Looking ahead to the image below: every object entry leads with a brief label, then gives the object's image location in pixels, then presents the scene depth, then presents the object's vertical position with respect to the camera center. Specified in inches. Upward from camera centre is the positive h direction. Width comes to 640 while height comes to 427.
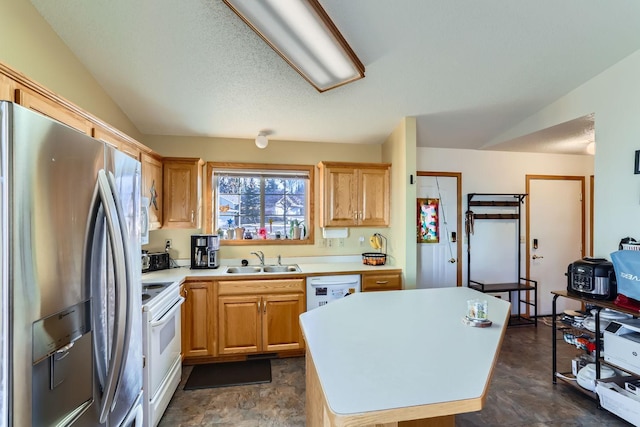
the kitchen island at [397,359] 37.2 -24.4
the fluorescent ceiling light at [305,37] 67.2 +45.6
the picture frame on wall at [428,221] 156.2 -5.1
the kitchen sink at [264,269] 129.2 -26.2
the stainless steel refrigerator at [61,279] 29.3 -7.9
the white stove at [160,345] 78.3 -40.2
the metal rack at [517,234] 157.8 -12.4
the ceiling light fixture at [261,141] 132.6 +32.1
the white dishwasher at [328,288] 122.6 -32.4
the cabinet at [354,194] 137.8 +8.3
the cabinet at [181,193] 125.3 +8.1
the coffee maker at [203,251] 128.5 -17.4
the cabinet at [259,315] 116.1 -42.0
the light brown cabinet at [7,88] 49.1 +21.4
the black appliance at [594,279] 87.7 -20.9
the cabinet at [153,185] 107.7 +10.3
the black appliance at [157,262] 122.1 -21.7
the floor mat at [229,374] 103.8 -61.0
